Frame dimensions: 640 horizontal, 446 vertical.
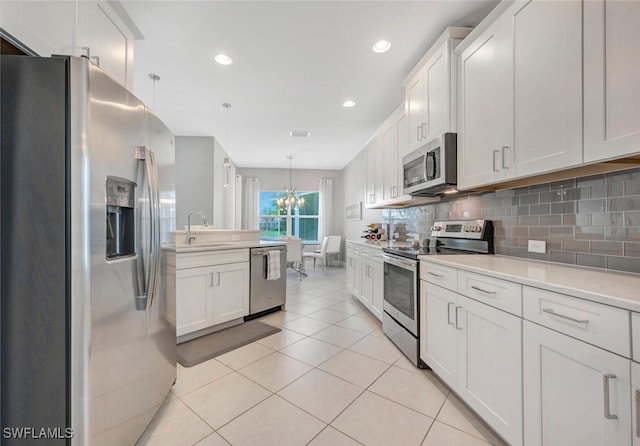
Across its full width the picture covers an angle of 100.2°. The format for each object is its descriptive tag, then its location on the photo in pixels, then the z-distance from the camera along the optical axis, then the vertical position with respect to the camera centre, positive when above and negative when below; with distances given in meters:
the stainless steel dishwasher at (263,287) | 3.13 -0.79
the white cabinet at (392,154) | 3.18 +0.87
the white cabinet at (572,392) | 0.85 -0.61
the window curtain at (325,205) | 7.68 +0.50
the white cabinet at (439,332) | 1.68 -0.75
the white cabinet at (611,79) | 1.04 +0.59
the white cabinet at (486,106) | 1.65 +0.79
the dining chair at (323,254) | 6.46 -0.78
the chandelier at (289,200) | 6.48 +0.55
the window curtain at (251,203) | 7.60 +0.56
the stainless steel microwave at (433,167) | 2.14 +0.48
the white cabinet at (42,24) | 1.09 +0.90
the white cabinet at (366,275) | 2.99 -0.68
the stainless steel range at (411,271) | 2.12 -0.43
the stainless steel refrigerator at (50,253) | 0.95 -0.11
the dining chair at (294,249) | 5.55 -0.56
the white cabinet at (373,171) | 3.91 +0.80
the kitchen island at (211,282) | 2.48 -0.60
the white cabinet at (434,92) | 2.11 +1.15
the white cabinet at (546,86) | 1.26 +0.70
